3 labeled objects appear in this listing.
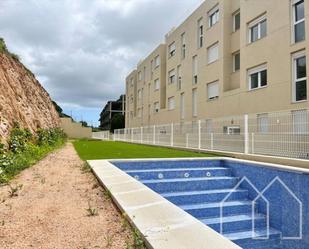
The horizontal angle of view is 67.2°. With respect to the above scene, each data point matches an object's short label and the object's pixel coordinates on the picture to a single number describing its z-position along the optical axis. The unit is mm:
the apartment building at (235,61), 11001
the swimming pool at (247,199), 4546
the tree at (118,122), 48507
